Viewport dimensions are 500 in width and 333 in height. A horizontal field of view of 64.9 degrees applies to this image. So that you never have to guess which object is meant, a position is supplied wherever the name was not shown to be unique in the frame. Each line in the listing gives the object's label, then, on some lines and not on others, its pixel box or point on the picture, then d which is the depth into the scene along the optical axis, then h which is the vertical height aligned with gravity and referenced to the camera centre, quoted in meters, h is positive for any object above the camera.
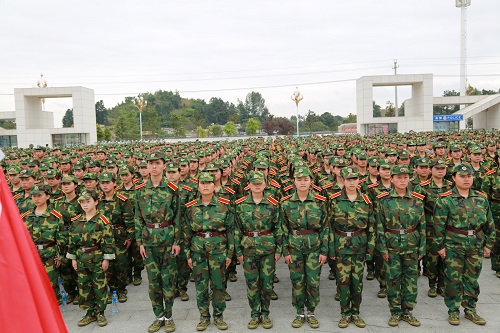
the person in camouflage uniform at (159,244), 5.20 -1.25
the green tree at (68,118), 94.44 +8.27
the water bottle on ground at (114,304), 5.71 -2.23
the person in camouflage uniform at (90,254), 5.33 -1.39
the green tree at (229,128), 68.25 +3.40
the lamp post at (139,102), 44.75 +5.60
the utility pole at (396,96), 45.49 +5.84
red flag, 1.62 -0.55
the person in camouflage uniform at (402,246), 5.11 -1.35
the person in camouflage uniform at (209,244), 5.09 -1.25
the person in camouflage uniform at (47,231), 5.46 -1.09
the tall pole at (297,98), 45.73 +5.68
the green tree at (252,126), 69.95 +3.73
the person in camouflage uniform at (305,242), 5.09 -1.26
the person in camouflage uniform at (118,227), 6.27 -1.26
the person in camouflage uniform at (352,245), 5.18 -1.33
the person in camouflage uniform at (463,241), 5.06 -1.30
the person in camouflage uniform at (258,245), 5.12 -1.27
